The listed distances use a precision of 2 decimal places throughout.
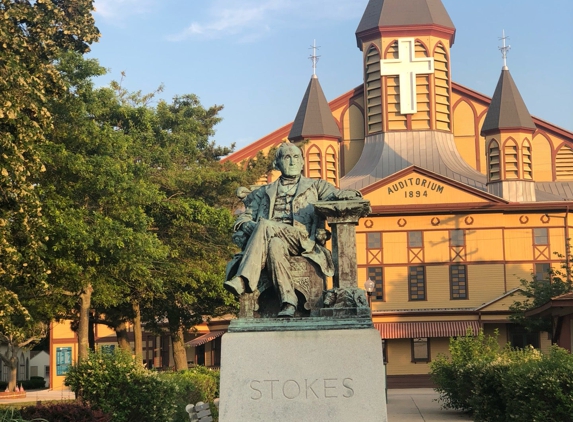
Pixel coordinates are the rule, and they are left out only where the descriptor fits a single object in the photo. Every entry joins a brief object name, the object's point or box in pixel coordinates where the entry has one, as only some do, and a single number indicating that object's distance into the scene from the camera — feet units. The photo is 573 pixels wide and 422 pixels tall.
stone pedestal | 34.60
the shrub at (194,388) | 63.34
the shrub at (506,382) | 45.27
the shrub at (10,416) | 42.37
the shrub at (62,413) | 45.91
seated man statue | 36.35
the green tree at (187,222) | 97.40
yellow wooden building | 151.53
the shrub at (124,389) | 54.75
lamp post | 101.71
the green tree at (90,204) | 76.02
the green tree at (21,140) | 58.23
